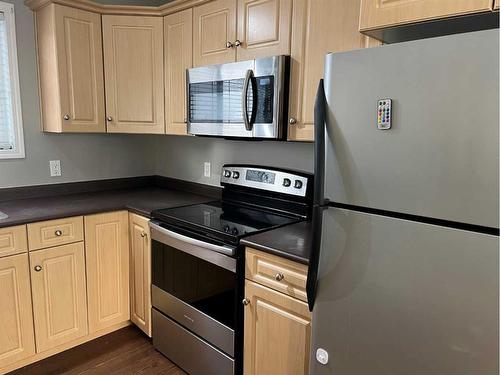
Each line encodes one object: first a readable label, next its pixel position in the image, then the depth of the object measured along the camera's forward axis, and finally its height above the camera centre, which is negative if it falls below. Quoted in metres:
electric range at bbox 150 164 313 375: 1.75 -0.69
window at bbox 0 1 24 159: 2.36 +0.17
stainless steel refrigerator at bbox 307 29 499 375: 0.86 -0.21
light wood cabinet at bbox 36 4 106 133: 2.32 +0.34
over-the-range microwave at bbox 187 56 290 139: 1.77 +0.14
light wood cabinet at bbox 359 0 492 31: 1.04 +0.35
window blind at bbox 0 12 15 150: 2.36 +0.14
